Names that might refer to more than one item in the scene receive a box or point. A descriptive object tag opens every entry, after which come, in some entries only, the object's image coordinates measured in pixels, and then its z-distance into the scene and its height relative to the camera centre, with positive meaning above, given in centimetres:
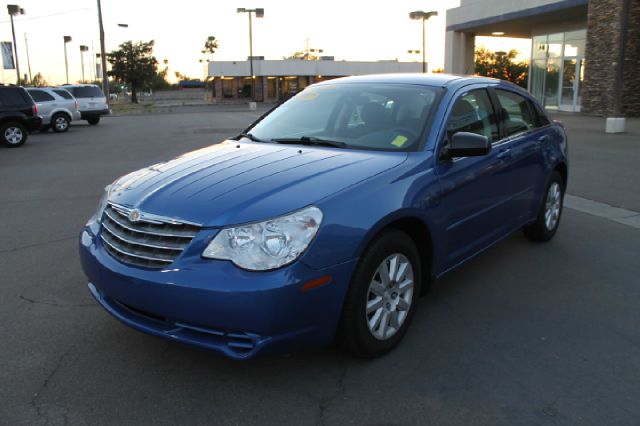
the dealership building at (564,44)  2283 +202
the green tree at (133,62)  6419 +294
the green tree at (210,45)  10494 +783
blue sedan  281 -73
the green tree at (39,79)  7748 +135
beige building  6469 +172
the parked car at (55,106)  2161 -66
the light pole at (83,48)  8019 +566
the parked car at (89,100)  2533 -51
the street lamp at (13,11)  4234 +586
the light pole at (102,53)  3631 +224
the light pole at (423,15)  4003 +497
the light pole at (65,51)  6630 +534
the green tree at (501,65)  4728 +190
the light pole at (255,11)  4200 +559
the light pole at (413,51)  6919 +434
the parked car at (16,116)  1669 -79
